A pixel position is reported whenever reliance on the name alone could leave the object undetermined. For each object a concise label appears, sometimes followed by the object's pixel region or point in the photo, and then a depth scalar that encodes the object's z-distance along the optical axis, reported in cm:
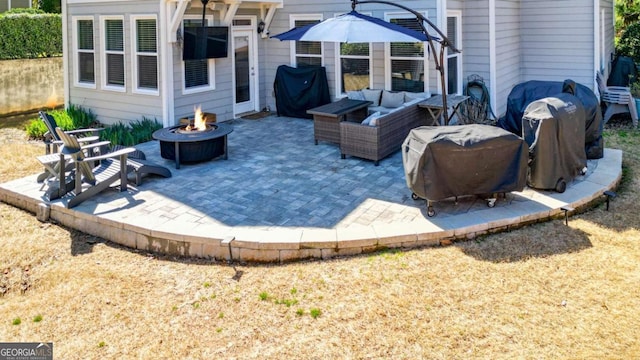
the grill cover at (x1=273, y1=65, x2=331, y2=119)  1118
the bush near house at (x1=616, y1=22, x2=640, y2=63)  1463
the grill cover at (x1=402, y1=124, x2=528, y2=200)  557
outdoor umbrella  790
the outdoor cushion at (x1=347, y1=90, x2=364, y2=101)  1022
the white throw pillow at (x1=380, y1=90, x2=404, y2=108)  974
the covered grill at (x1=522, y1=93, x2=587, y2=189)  619
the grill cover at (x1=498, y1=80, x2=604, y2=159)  746
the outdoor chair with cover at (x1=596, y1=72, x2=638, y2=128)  1081
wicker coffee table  856
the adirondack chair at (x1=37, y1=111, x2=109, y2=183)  645
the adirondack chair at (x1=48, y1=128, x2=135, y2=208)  599
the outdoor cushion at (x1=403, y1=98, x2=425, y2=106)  868
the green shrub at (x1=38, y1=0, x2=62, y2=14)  1727
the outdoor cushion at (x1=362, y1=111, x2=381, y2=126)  783
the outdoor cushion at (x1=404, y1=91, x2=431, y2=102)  960
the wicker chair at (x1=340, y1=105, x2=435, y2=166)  770
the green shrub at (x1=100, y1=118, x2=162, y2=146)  925
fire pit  756
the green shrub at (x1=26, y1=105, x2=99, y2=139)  1026
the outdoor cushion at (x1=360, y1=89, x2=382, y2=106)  1002
